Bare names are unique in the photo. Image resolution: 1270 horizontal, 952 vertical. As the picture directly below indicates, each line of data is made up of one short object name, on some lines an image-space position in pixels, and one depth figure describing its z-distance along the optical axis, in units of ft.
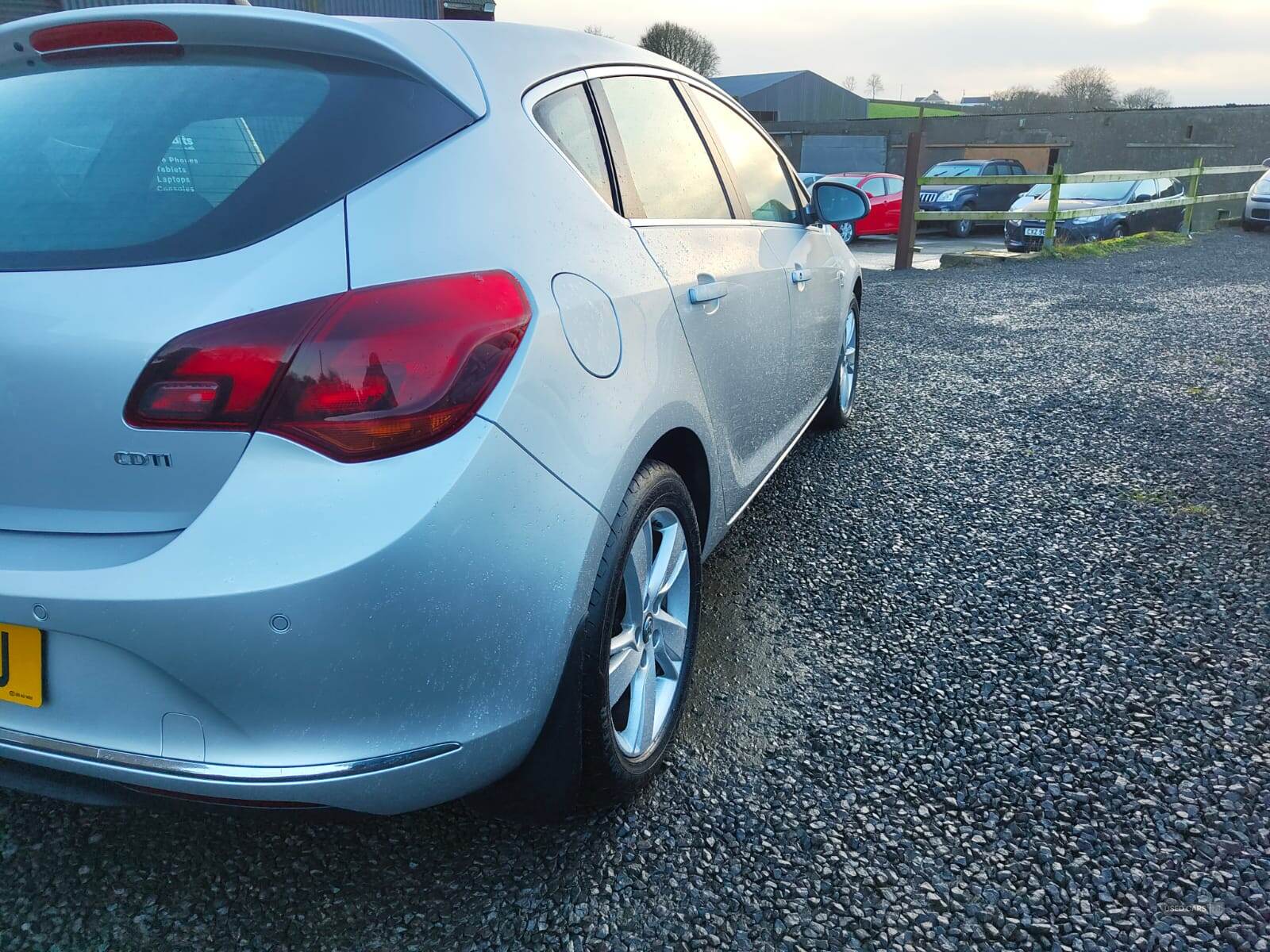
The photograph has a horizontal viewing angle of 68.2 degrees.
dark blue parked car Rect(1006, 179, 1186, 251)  48.73
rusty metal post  39.77
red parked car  62.90
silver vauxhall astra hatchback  4.62
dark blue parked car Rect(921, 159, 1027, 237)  68.03
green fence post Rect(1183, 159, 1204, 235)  56.54
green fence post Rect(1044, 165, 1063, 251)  44.46
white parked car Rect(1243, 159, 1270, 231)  57.06
